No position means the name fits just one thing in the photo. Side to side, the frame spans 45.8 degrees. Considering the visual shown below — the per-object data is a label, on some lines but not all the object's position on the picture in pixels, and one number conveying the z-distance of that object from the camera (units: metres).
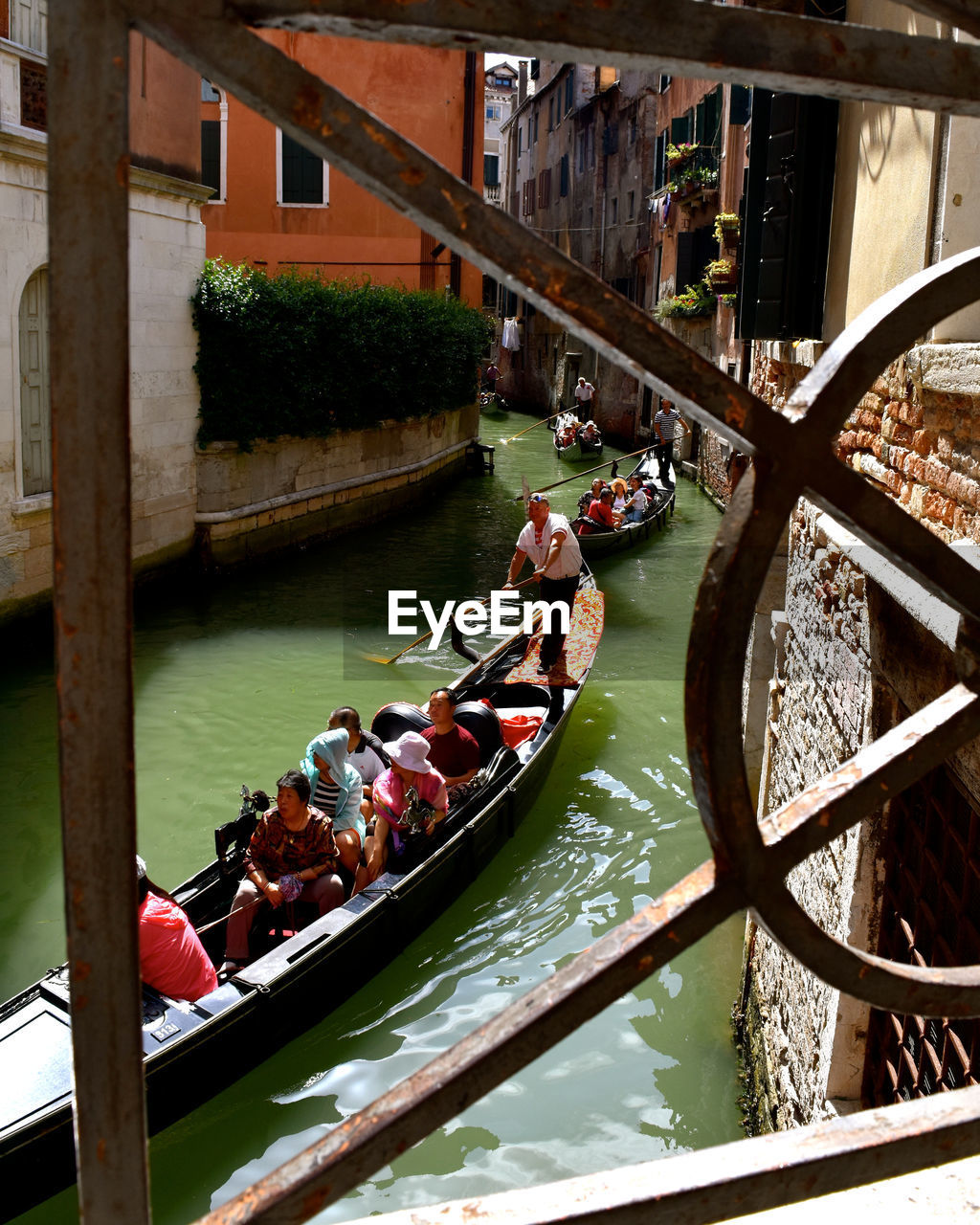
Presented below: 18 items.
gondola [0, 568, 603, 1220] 4.02
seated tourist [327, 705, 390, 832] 6.24
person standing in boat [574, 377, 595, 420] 28.88
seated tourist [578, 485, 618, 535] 15.36
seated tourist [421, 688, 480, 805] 6.82
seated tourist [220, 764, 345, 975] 5.02
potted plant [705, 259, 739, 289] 13.52
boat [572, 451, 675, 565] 15.01
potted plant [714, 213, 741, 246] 13.74
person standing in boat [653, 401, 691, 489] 20.42
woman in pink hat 5.88
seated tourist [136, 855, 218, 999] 4.47
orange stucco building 18.41
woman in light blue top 5.54
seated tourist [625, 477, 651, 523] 16.23
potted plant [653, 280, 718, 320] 19.16
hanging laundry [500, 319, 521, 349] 36.56
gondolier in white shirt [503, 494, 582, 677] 8.88
